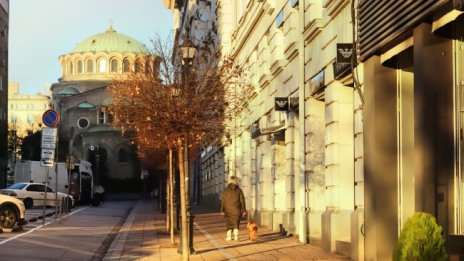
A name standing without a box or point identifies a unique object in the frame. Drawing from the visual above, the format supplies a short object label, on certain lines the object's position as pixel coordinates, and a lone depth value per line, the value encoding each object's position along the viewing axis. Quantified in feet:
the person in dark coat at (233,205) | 66.30
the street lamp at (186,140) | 53.42
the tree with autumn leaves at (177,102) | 58.13
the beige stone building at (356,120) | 34.17
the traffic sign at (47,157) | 97.86
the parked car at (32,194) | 157.17
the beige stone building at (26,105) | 628.73
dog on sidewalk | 64.75
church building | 334.24
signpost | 97.66
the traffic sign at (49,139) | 97.81
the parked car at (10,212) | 80.46
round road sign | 94.63
